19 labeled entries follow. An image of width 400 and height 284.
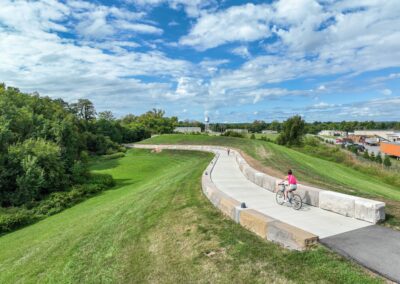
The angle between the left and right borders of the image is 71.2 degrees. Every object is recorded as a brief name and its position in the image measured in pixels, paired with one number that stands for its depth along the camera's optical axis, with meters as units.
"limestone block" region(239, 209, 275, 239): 6.11
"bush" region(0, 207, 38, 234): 15.09
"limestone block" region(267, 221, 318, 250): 5.27
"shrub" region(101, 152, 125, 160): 48.24
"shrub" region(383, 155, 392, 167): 40.30
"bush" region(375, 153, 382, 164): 44.93
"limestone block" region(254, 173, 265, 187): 11.76
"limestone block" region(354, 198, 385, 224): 6.41
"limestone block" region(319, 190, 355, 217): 7.06
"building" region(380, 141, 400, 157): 59.78
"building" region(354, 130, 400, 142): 100.06
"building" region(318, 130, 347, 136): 139.30
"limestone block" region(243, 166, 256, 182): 12.96
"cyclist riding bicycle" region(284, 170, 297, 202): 8.28
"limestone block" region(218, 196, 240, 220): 7.52
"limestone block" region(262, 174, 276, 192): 10.73
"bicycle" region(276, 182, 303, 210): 8.07
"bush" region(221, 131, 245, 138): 59.12
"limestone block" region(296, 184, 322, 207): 8.26
